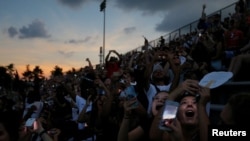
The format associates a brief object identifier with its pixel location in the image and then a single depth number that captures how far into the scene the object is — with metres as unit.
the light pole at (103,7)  37.83
